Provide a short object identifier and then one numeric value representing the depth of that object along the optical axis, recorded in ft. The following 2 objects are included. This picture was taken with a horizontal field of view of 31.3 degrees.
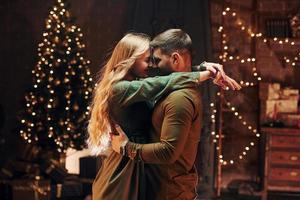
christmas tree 17.04
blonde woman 7.75
